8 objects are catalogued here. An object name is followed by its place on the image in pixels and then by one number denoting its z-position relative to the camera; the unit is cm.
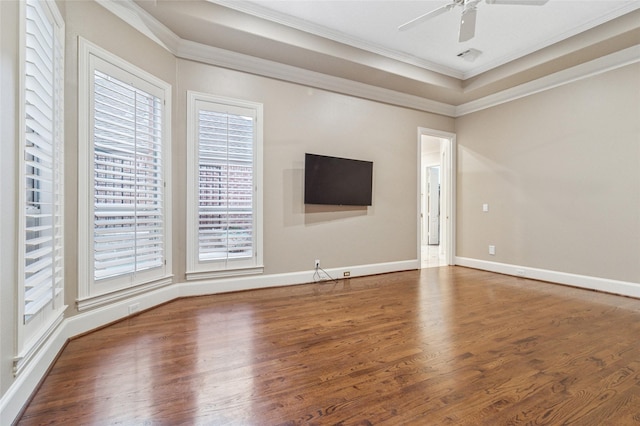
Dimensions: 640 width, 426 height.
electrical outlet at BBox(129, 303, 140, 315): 305
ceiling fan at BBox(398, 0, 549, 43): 258
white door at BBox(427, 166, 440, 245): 983
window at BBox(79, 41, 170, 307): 272
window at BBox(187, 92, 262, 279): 372
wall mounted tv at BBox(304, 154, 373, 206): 439
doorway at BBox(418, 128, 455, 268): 595
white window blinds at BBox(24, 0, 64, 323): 181
